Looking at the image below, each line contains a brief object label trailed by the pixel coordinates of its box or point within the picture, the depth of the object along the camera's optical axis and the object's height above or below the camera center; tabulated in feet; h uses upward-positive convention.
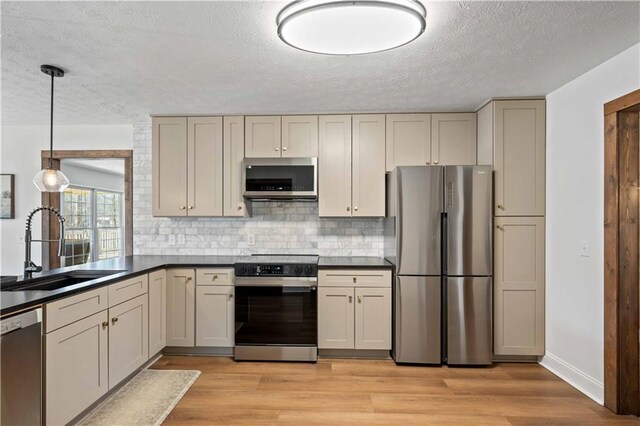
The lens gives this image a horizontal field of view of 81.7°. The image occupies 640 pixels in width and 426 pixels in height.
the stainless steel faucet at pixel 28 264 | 7.78 -1.07
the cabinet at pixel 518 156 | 10.80 +1.81
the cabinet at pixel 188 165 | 12.64 +1.73
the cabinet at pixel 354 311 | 11.20 -2.86
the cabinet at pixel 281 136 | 12.48 +2.71
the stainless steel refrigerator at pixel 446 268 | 10.66 -1.49
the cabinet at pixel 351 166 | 12.35 +1.70
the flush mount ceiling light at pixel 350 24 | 5.63 +3.11
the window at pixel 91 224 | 19.93 -0.58
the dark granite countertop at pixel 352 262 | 11.19 -1.44
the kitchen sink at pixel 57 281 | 7.77 -1.53
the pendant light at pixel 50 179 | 8.77 +0.87
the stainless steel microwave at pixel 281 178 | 12.09 +1.25
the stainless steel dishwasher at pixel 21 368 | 5.37 -2.35
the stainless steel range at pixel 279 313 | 11.06 -2.90
